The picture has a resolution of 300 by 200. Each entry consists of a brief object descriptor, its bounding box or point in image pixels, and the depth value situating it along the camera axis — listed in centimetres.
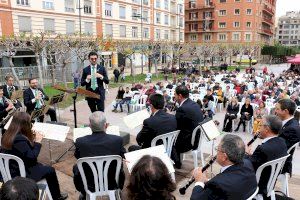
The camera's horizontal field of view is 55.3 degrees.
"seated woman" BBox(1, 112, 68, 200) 407
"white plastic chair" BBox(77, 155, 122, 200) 385
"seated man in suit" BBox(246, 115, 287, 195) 398
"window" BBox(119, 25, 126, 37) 4106
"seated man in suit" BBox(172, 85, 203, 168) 577
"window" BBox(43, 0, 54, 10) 3023
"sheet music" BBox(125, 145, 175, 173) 385
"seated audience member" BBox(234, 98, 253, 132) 1061
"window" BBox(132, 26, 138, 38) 4366
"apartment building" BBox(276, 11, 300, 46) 14500
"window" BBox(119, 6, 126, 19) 4041
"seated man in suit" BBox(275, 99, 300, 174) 475
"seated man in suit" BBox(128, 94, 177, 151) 504
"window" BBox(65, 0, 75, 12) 3259
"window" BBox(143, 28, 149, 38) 4612
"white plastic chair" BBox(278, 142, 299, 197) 484
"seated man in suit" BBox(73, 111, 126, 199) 398
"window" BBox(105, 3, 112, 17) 3812
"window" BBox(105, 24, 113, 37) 3820
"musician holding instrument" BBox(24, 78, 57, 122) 827
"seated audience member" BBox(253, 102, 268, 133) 977
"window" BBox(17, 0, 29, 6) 2767
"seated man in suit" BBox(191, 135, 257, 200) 294
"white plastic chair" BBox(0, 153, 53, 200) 395
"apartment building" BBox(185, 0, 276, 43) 6187
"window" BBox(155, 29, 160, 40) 4941
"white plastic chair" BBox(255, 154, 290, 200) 385
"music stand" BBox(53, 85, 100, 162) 630
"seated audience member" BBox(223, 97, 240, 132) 1082
